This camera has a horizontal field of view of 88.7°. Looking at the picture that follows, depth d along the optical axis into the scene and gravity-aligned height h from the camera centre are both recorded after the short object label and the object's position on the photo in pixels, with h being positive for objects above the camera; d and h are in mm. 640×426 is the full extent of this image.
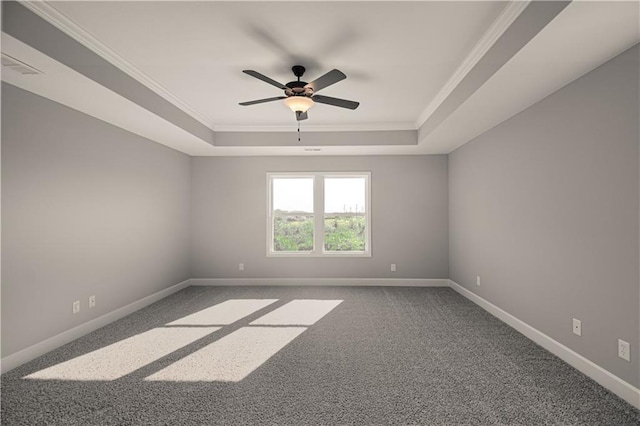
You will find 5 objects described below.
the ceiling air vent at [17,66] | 2230 +1088
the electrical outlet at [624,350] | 2148 -885
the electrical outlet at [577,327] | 2578 -873
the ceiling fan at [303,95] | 2790 +1136
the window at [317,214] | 5793 +74
